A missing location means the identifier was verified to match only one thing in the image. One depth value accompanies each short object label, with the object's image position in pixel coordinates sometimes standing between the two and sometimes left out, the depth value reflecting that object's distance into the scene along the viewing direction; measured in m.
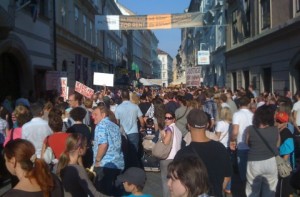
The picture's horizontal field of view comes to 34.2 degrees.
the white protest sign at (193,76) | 24.81
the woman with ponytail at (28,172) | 3.74
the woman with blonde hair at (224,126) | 8.95
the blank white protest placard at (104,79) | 18.56
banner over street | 28.75
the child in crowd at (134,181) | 4.20
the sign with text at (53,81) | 18.19
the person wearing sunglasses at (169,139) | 6.54
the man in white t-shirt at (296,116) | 10.43
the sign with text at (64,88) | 17.22
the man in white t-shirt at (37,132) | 6.67
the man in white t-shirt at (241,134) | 8.02
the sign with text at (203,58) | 39.12
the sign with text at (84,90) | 14.39
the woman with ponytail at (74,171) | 4.93
